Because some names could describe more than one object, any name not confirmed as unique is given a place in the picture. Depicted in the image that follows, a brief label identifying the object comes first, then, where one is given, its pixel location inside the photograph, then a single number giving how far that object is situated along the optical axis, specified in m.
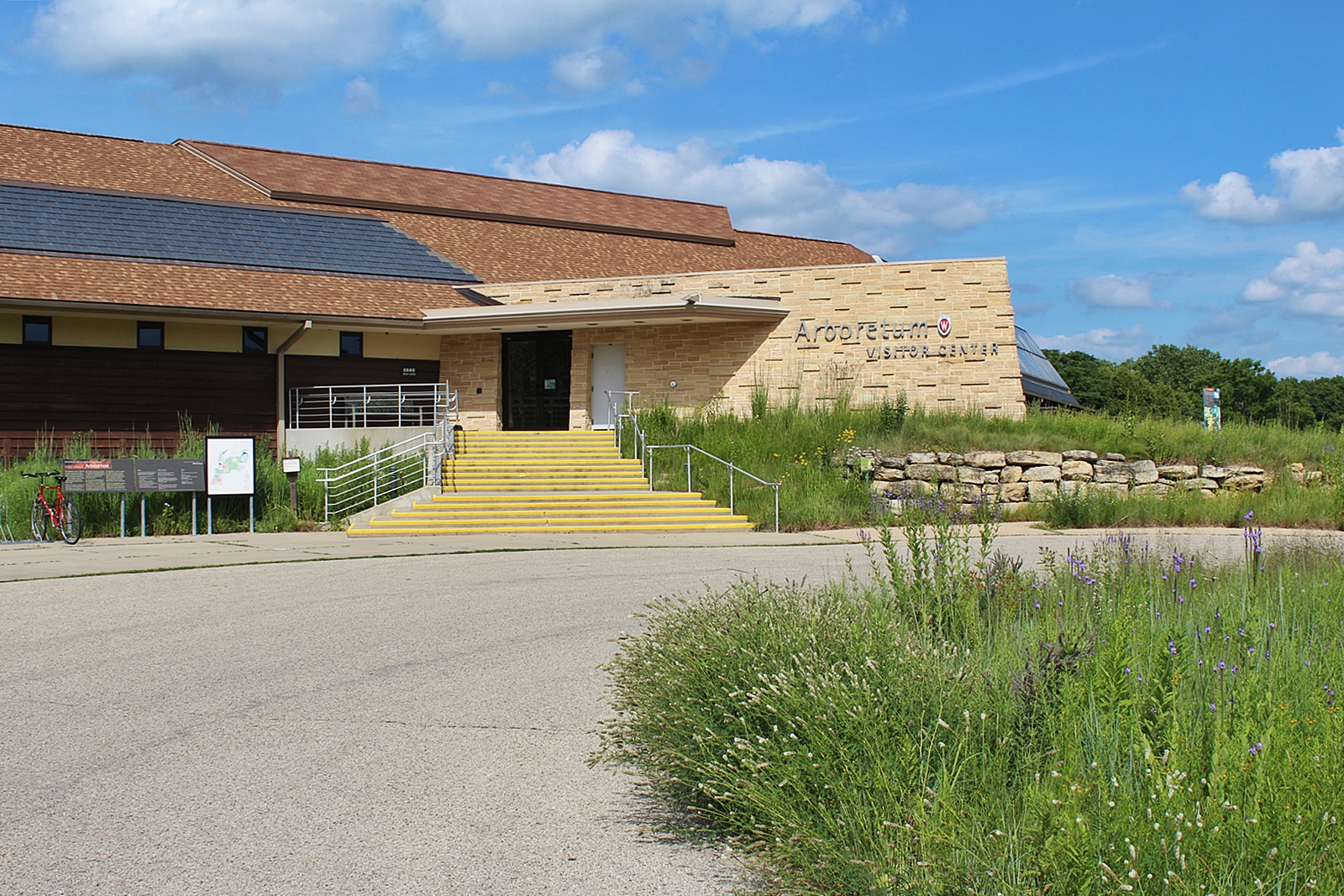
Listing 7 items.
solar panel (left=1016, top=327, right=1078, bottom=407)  30.44
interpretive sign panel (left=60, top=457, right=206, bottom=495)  19.95
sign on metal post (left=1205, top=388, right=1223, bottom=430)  26.03
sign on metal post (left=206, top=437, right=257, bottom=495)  21.17
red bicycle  18.88
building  23.62
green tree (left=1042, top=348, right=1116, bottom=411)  71.75
